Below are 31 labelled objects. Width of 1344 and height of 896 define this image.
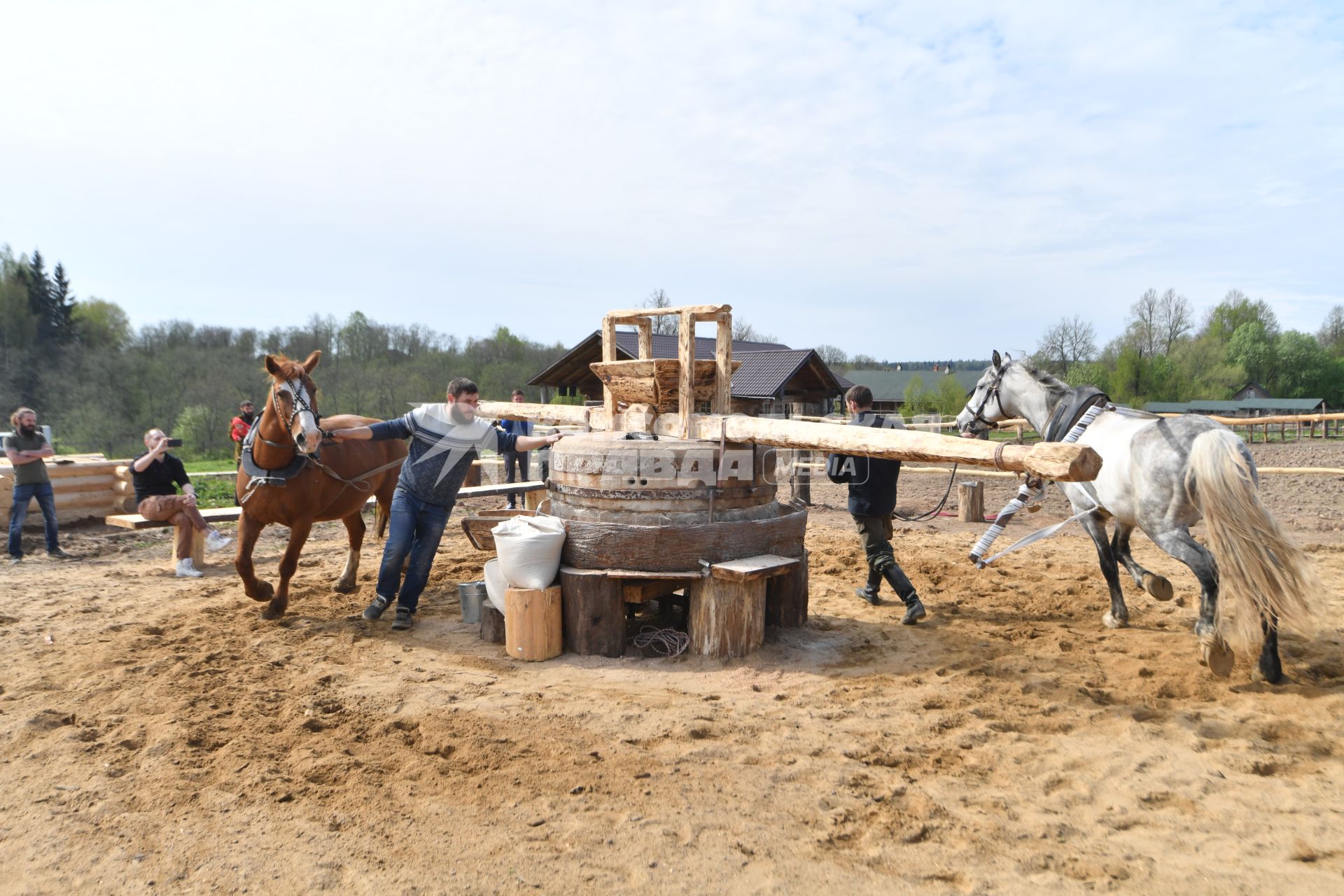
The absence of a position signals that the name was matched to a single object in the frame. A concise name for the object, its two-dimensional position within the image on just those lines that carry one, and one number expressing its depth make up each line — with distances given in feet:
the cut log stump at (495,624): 17.65
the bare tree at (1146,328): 192.34
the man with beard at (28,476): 27.40
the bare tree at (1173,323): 193.06
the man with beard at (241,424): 28.86
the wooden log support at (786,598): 18.11
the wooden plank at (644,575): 15.85
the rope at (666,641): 16.84
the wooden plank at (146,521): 24.44
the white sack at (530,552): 16.24
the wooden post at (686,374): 16.97
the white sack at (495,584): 17.08
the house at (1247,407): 147.23
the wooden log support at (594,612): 16.40
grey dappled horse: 13.96
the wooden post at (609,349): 18.80
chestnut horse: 17.71
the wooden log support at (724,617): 16.07
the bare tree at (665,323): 108.88
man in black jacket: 18.95
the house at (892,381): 181.37
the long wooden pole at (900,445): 12.25
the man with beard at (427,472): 18.26
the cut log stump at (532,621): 16.26
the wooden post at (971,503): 34.88
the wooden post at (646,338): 19.51
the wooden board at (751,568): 15.37
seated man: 24.58
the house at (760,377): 66.85
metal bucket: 18.93
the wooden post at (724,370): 17.42
